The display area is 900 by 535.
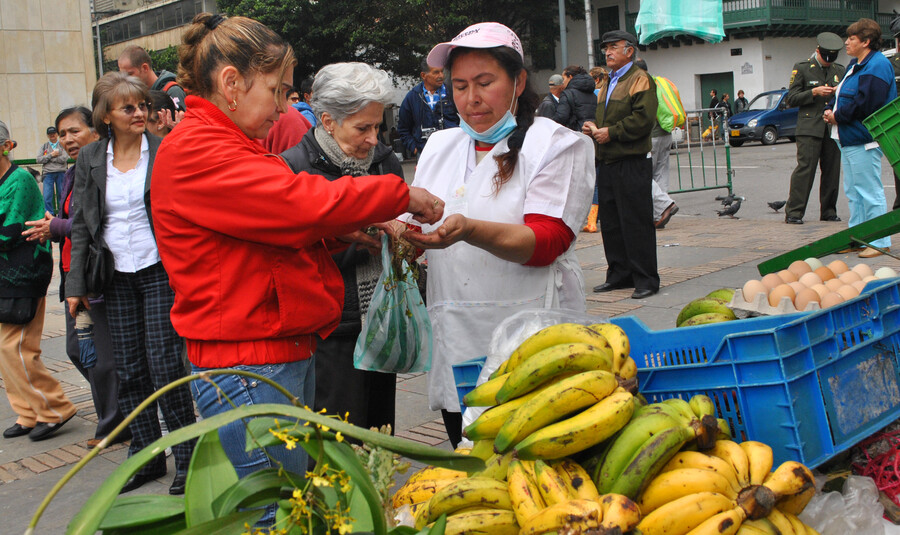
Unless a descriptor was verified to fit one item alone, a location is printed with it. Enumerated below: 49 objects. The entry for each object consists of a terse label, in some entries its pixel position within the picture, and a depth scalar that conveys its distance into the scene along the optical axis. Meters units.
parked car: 25.02
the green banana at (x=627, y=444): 1.91
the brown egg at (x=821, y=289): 2.74
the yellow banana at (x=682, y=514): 1.76
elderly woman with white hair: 3.17
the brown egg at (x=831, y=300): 2.60
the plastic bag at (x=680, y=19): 11.06
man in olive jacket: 7.24
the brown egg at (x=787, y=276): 3.02
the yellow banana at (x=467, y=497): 1.96
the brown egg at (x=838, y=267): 3.08
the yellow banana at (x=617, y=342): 2.17
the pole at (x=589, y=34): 25.95
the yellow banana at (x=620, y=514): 1.68
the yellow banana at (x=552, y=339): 2.20
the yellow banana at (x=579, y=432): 1.91
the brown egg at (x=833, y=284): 2.81
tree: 32.44
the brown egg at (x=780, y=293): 2.77
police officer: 9.62
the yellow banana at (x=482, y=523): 1.86
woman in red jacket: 2.13
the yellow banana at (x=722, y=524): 1.74
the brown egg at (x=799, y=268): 3.09
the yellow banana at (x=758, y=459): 1.92
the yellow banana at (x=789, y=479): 1.88
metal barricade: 14.25
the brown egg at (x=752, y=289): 2.82
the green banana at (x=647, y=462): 1.85
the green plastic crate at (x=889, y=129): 3.87
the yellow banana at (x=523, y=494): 1.84
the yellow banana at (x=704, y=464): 1.88
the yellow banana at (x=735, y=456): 1.91
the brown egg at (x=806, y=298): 2.72
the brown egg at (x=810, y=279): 2.88
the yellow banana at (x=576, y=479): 1.88
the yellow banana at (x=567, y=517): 1.67
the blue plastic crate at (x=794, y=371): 2.10
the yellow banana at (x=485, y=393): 2.26
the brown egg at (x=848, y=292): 2.71
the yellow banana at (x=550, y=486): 1.83
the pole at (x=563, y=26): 24.94
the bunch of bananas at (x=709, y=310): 2.67
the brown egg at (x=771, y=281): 2.96
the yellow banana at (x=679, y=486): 1.84
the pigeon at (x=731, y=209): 11.27
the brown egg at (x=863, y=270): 2.99
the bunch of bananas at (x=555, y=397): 1.92
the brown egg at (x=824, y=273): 3.02
